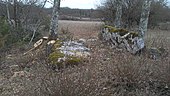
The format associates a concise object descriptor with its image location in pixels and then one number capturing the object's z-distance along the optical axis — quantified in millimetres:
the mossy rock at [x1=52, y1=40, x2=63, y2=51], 4598
